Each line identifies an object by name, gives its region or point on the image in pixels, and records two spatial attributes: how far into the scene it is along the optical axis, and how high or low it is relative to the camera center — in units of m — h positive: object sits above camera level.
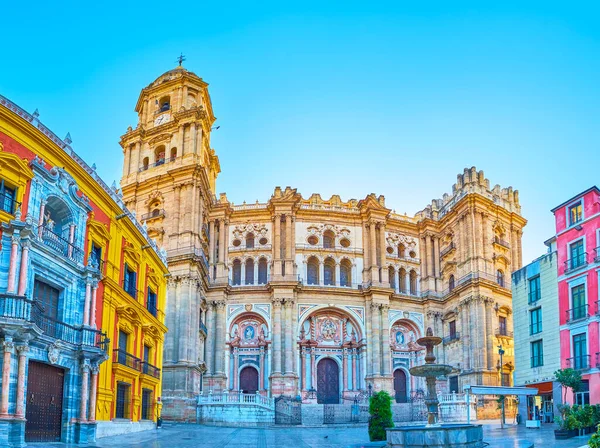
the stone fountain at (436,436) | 17.31 -2.23
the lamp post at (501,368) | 41.71 -1.16
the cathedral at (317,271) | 47.28 +5.94
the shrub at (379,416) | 22.20 -2.18
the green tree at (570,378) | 28.05 -1.12
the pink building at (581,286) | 29.64 +3.01
